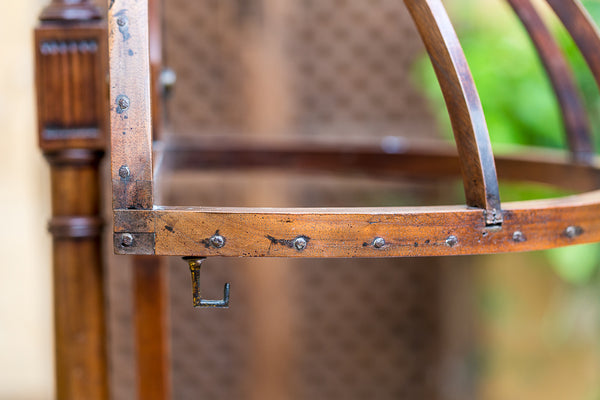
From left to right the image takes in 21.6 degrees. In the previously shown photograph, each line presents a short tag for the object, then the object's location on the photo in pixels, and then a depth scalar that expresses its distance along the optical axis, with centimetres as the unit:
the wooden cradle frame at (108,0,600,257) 117
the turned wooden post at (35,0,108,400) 145
